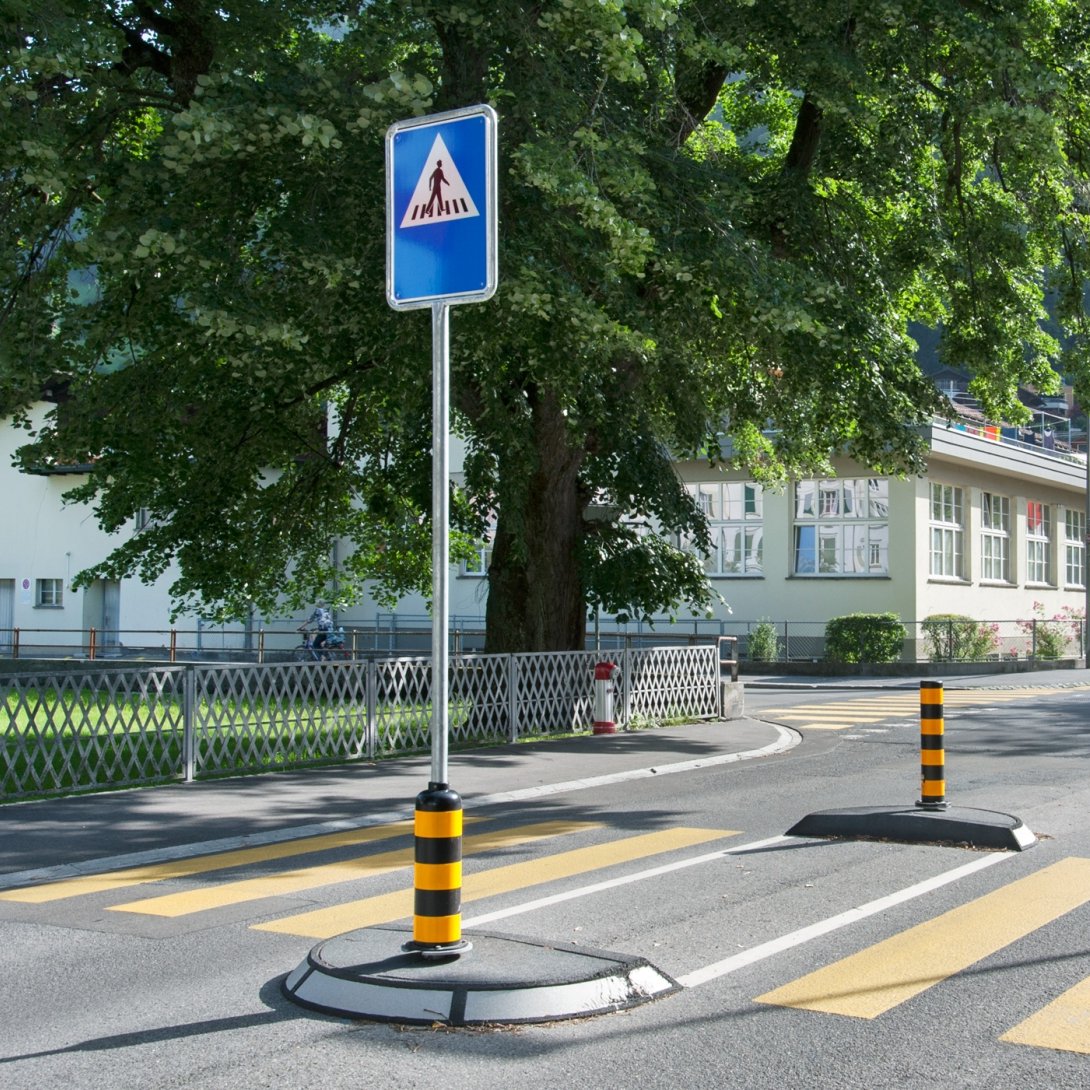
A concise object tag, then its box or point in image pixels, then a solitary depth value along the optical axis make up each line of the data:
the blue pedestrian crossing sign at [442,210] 6.17
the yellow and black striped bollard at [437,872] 5.93
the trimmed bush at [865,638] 36.78
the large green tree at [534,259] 13.09
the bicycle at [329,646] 35.00
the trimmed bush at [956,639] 37.44
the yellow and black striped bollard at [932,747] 9.98
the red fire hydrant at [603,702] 18.91
